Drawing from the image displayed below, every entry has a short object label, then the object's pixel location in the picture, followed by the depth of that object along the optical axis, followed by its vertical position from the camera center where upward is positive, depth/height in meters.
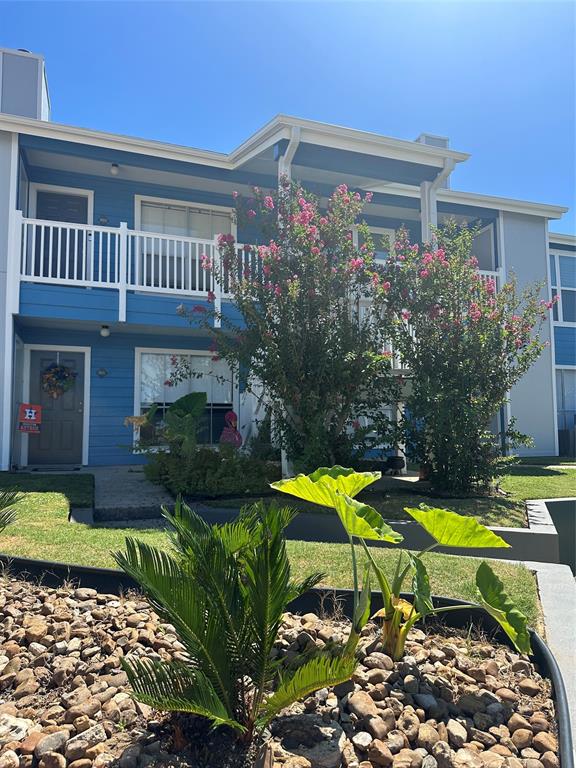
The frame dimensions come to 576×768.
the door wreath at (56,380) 10.52 +0.80
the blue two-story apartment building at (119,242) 9.40 +3.22
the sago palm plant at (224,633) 1.83 -0.71
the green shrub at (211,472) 7.12 -0.65
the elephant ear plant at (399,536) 2.24 -0.47
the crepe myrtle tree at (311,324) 6.94 +1.23
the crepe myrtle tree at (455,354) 7.04 +0.87
